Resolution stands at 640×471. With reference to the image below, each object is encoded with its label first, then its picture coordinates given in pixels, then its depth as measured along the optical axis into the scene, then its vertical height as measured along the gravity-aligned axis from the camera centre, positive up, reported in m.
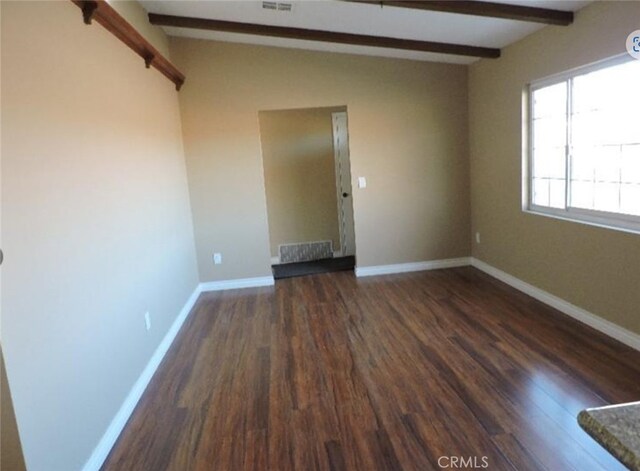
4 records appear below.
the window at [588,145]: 2.88 +0.15
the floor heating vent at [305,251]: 6.16 -1.02
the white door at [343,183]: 5.82 -0.04
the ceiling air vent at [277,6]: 3.27 +1.43
